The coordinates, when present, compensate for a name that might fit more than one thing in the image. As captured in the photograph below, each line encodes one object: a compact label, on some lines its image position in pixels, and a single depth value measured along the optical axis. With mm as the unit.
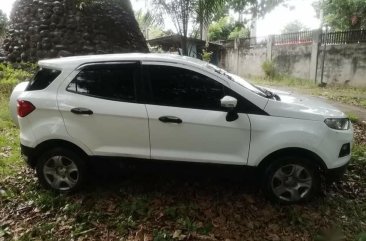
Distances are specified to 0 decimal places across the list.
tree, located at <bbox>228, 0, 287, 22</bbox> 8211
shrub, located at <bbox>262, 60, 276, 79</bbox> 19438
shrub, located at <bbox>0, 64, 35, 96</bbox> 10242
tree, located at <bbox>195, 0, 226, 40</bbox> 7332
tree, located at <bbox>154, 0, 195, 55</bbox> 7742
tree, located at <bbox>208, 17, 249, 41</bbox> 29077
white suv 3926
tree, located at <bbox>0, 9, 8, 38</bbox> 16766
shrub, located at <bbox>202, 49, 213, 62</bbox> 15800
